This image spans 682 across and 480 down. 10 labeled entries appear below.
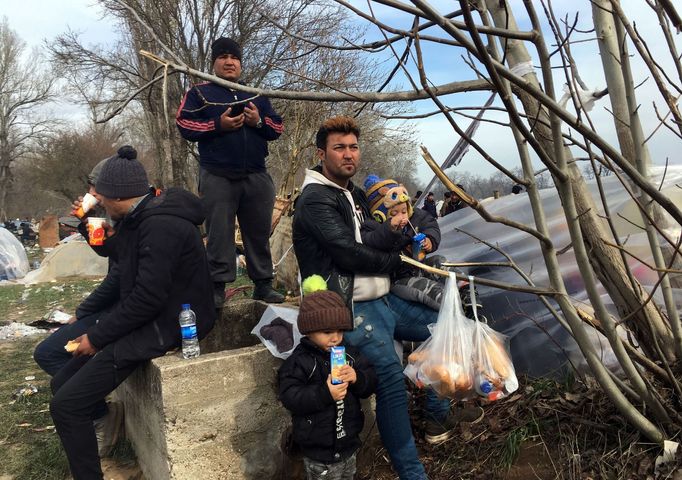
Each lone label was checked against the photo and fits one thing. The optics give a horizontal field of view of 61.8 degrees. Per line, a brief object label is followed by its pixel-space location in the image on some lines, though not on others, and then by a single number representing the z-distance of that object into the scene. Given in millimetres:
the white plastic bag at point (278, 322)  3172
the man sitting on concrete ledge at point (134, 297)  3010
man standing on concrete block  3967
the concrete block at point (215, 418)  2992
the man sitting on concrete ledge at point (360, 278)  2943
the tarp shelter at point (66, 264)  13141
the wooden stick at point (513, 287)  2193
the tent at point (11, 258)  13516
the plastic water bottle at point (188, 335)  3102
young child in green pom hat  2701
